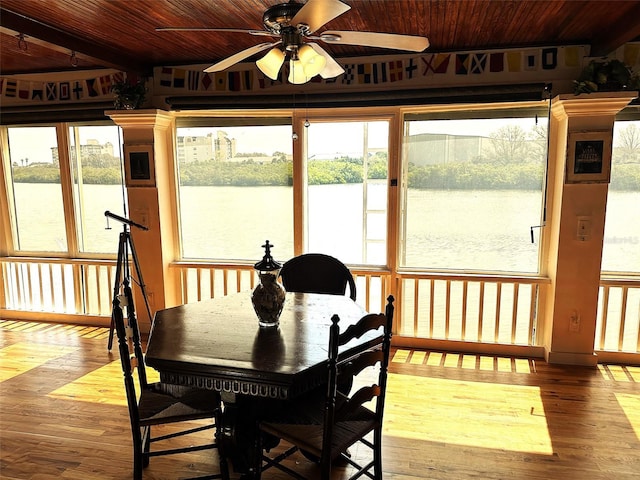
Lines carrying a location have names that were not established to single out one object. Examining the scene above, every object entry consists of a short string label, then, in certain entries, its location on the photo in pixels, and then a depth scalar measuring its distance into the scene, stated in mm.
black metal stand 3789
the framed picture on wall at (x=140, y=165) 4152
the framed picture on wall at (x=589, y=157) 3398
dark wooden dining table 1895
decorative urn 2318
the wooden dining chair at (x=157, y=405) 2082
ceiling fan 1820
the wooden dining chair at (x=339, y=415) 1833
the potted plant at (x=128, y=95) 3984
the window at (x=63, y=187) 4523
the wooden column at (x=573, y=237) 3395
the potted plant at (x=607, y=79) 3250
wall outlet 3609
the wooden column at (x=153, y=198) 4129
